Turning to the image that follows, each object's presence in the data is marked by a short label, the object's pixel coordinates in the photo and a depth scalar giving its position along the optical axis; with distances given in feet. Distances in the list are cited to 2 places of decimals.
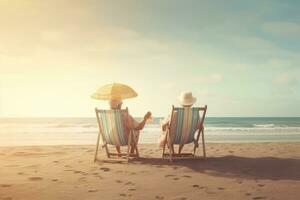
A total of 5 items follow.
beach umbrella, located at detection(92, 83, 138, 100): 26.99
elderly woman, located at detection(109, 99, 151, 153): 25.10
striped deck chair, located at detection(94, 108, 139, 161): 24.89
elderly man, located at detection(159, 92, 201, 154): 26.45
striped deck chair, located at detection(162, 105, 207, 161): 24.76
